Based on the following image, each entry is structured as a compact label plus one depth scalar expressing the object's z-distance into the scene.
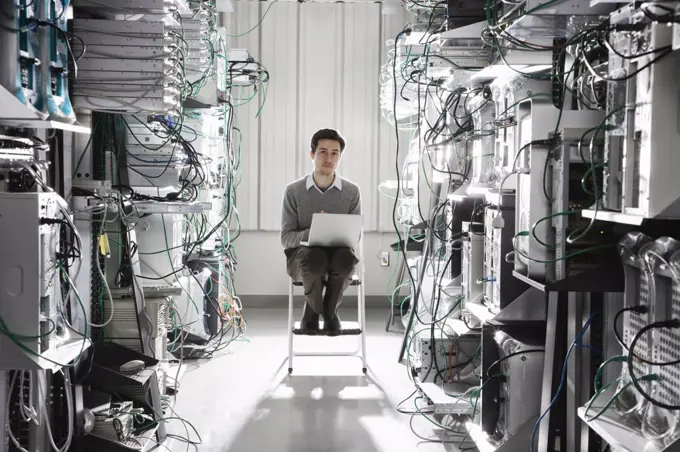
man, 4.15
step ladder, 4.23
